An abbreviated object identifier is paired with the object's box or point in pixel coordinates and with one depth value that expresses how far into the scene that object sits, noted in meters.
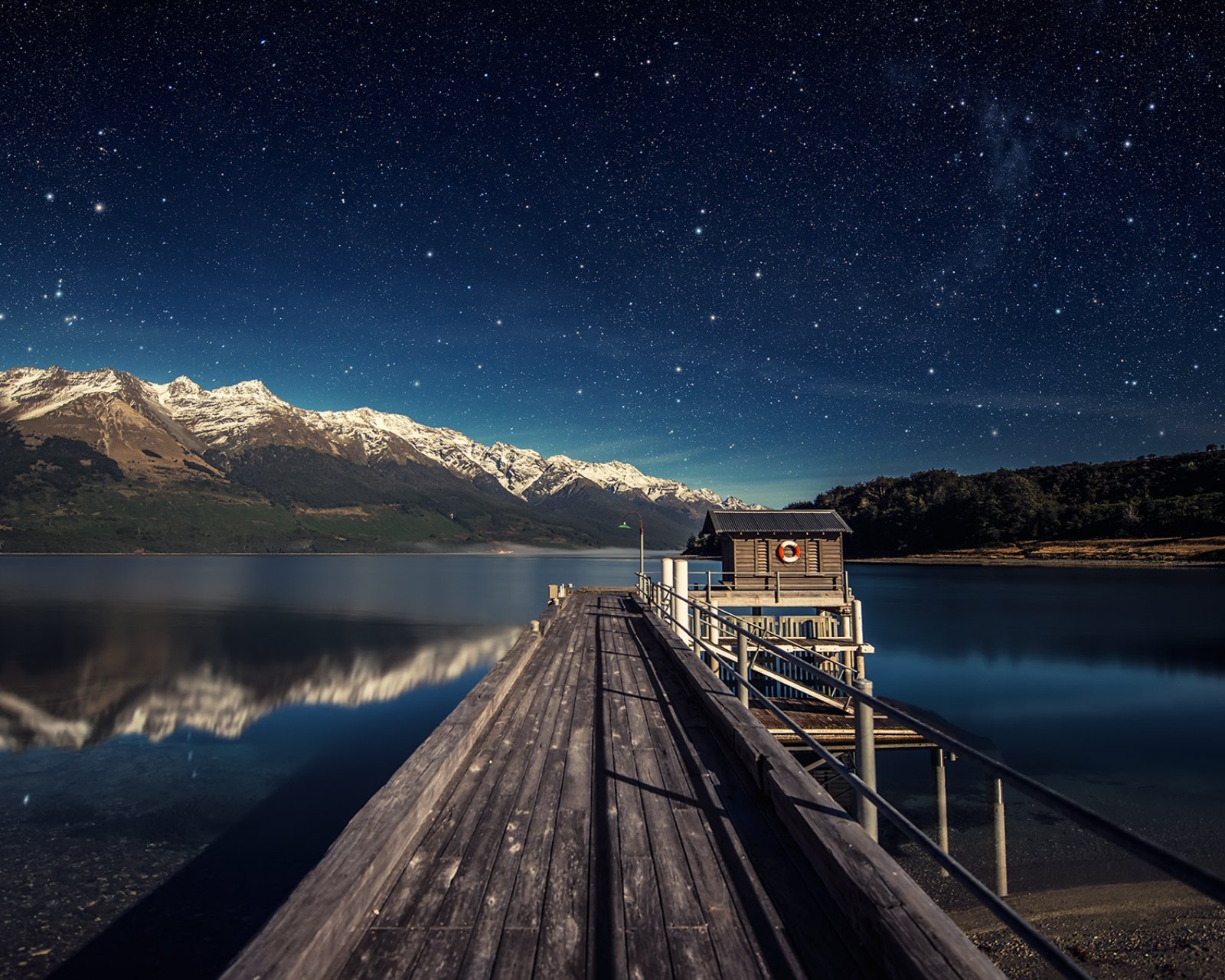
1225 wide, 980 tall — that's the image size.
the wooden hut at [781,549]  30.03
